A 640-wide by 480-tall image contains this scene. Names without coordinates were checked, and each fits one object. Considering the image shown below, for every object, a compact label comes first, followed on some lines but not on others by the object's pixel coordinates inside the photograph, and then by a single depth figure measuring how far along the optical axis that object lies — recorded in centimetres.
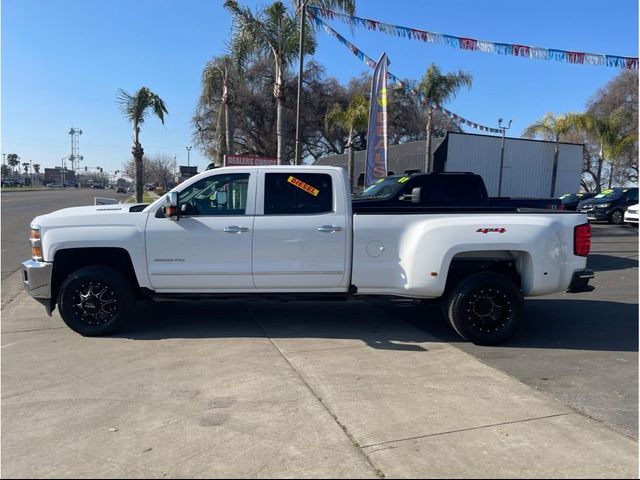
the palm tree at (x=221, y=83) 2220
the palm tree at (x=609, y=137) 2986
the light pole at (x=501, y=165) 2955
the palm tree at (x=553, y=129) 2736
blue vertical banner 1459
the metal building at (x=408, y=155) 2924
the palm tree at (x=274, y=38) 1569
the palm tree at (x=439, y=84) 2133
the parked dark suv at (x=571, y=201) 1875
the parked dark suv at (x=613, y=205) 2177
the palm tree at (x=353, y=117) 2071
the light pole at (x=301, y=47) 1402
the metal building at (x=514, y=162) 2842
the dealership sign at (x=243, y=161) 1510
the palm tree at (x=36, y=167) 13845
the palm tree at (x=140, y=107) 2045
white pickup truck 588
